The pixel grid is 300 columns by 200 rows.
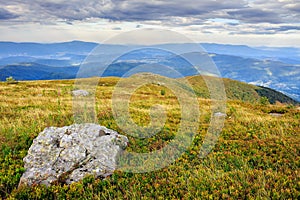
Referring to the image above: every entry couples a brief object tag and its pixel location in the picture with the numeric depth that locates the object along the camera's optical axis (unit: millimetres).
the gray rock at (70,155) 8820
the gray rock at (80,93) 30259
